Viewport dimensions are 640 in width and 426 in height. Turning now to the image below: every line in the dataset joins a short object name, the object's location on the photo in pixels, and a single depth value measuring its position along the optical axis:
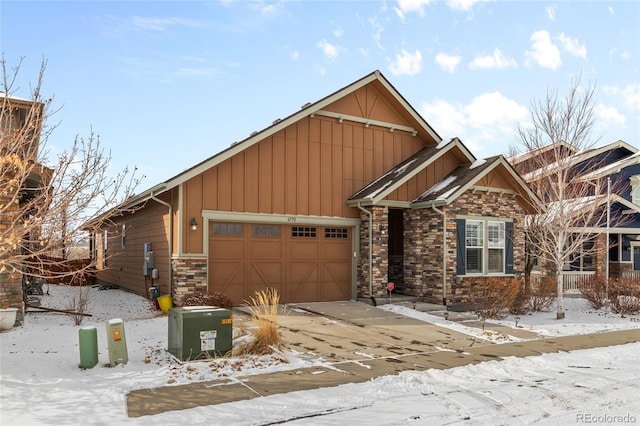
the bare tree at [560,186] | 14.23
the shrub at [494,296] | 13.82
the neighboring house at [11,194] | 5.38
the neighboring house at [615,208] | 21.23
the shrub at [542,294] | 15.25
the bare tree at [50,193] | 5.42
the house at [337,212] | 13.89
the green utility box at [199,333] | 8.16
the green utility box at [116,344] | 7.78
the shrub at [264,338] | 8.66
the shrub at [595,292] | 15.96
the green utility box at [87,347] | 7.63
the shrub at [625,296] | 15.12
